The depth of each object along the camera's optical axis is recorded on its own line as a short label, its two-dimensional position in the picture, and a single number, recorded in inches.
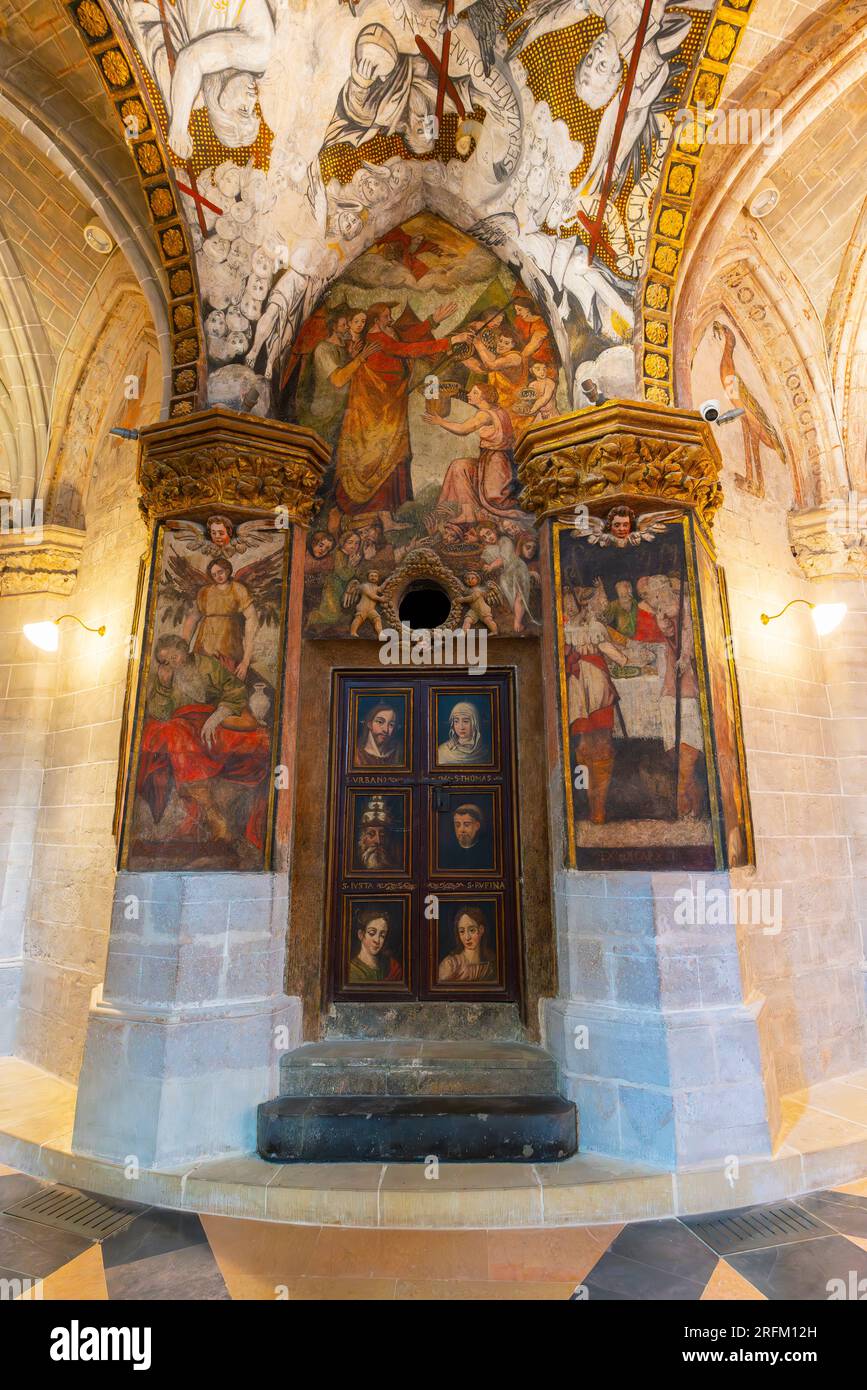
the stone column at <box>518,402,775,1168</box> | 181.2
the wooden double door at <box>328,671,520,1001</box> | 222.5
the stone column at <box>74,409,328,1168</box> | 186.7
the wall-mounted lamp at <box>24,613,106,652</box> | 292.4
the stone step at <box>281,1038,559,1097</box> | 196.1
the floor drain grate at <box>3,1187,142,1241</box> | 161.9
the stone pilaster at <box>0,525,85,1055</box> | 271.6
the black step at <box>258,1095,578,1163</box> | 181.8
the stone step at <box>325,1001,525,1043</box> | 216.2
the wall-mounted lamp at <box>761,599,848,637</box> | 288.2
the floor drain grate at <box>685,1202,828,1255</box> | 155.4
